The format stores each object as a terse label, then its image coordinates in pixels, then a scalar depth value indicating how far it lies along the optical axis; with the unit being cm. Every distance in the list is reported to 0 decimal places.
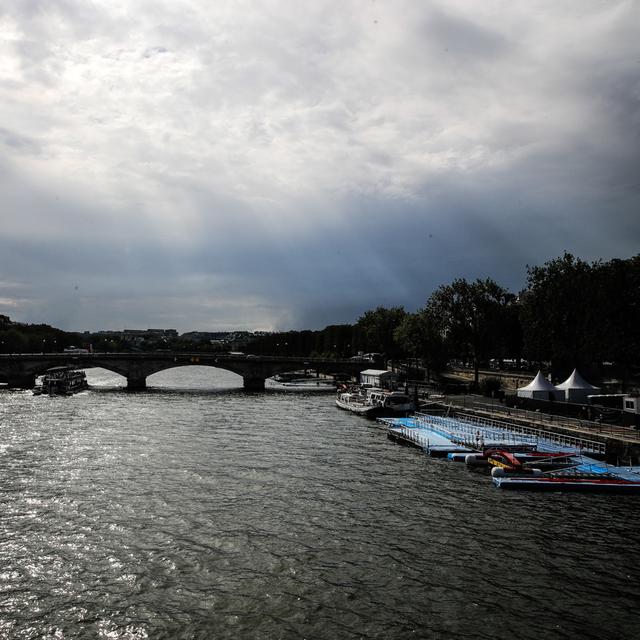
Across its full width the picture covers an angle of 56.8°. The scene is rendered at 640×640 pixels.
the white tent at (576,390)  6525
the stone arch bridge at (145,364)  12825
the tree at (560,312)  8556
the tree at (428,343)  11244
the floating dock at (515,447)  3969
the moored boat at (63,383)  11020
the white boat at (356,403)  8091
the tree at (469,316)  10969
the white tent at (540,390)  6675
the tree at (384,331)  15712
